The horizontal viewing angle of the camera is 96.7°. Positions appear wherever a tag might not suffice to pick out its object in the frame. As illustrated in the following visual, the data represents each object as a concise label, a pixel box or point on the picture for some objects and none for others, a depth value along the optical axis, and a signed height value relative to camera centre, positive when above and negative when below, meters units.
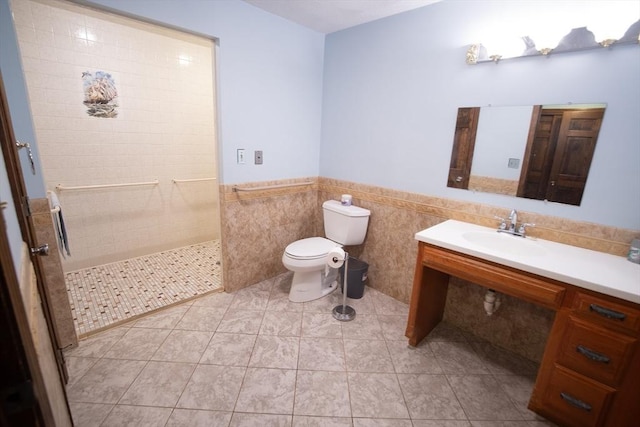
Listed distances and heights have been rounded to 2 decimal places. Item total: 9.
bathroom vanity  1.19 -0.68
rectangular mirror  1.58 +0.03
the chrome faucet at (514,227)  1.76 -0.45
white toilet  2.30 -0.85
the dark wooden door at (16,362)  0.48 -0.40
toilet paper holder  2.14 -1.16
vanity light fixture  1.37 +0.58
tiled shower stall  2.39 +0.06
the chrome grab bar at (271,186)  2.38 -0.38
